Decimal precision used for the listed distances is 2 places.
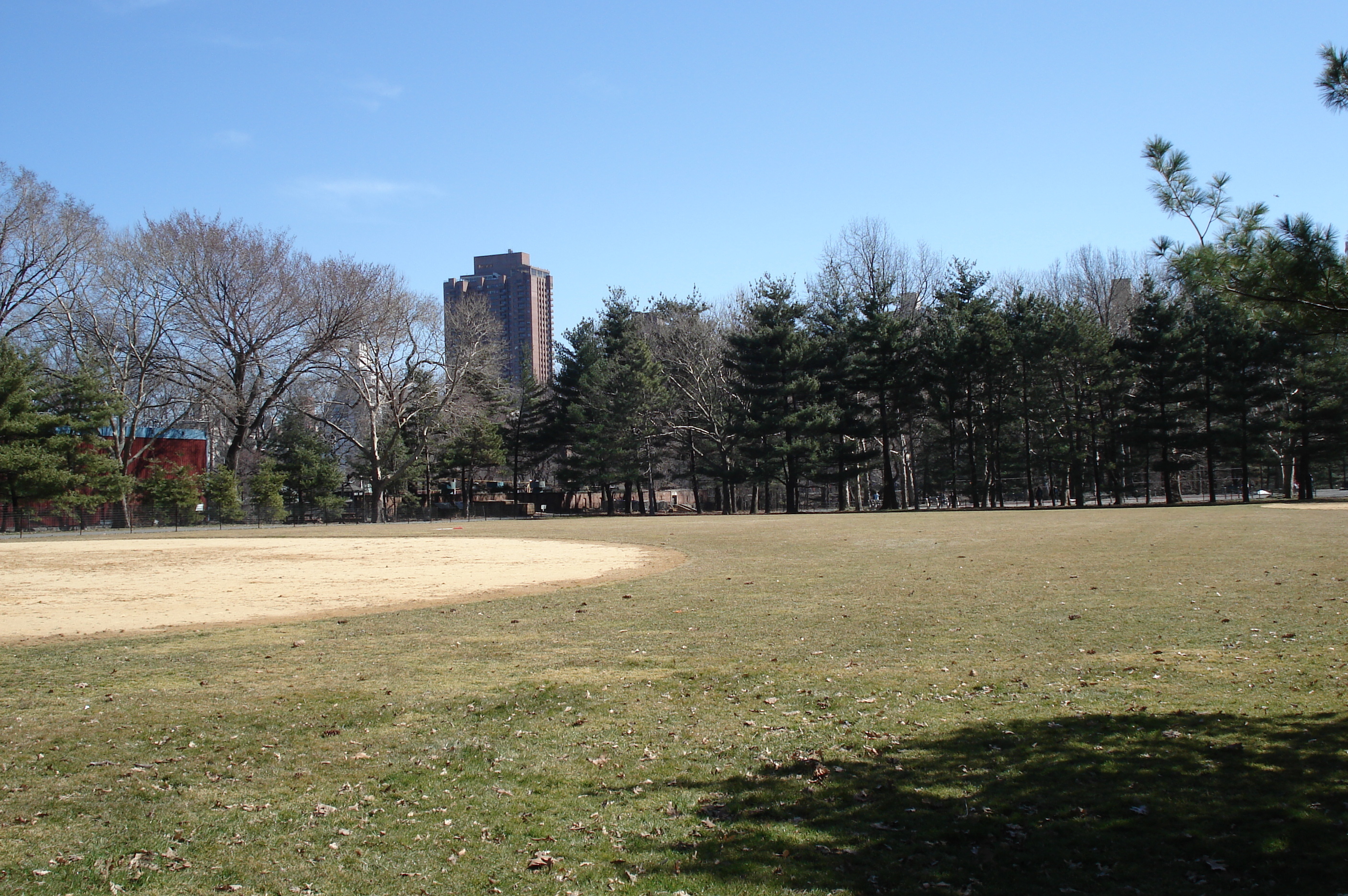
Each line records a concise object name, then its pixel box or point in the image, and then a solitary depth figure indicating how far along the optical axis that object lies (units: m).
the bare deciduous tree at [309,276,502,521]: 57.97
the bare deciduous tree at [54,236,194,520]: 52.25
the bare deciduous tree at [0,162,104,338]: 49.00
